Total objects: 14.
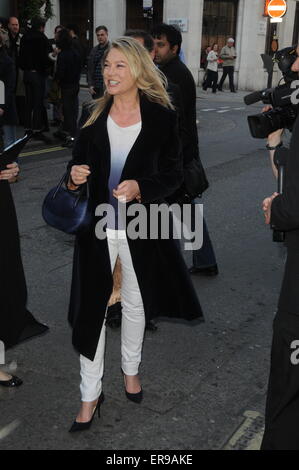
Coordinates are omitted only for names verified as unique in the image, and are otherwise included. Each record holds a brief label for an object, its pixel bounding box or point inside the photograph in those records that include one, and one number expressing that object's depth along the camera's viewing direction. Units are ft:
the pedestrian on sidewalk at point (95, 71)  32.76
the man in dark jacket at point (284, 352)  7.21
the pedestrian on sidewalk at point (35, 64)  34.19
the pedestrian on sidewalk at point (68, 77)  34.63
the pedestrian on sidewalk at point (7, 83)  24.99
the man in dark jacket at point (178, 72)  14.21
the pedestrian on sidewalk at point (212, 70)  75.72
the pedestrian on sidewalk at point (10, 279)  10.41
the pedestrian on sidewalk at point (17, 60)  35.73
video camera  8.04
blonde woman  9.33
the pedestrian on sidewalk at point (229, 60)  76.59
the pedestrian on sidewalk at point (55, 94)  39.20
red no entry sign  69.46
